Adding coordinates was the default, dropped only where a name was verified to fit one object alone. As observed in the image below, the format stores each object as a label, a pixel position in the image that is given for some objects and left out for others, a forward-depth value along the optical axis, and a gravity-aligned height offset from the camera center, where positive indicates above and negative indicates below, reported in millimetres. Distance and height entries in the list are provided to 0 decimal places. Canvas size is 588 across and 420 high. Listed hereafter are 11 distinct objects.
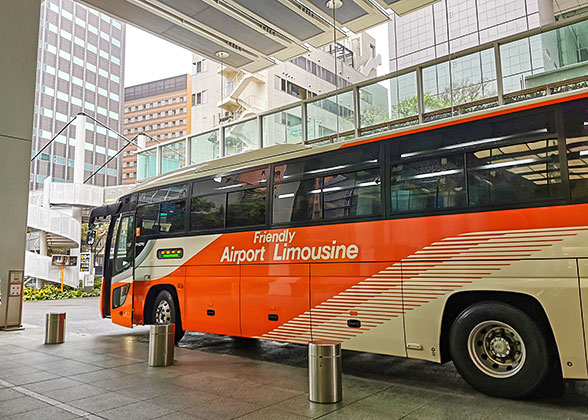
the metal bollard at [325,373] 5500 -1248
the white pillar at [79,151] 33469 +8601
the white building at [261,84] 34594 +14607
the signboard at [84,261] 27859 +630
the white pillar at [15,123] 12523 +4034
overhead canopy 12336 +6931
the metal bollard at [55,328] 10203 -1223
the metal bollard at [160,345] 7750 -1236
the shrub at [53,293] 25391 -1186
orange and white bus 5332 +303
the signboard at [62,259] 26672 +741
